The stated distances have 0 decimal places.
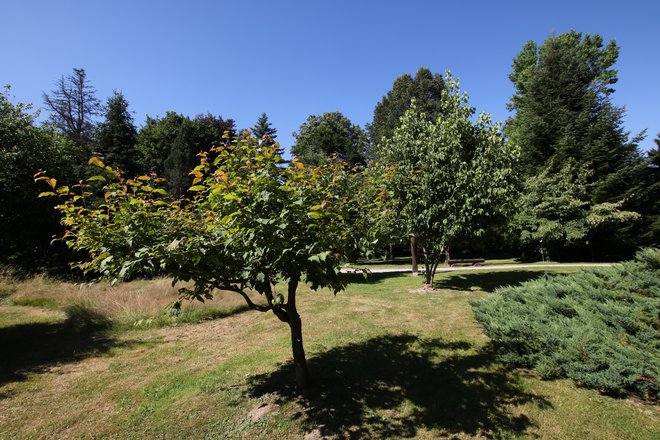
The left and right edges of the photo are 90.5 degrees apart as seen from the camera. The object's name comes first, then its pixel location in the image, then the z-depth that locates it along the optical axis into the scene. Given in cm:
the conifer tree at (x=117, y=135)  2652
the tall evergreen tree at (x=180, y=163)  3015
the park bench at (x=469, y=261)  2177
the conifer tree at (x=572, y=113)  2248
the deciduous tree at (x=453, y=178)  985
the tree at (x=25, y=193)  1328
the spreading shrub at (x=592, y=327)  381
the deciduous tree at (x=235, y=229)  302
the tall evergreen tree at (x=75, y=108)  3447
